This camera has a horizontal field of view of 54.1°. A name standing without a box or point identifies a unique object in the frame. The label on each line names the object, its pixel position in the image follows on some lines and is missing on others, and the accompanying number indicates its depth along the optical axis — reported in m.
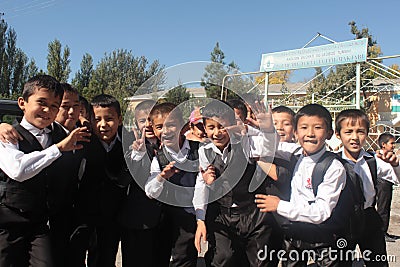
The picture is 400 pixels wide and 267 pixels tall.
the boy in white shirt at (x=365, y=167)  2.70
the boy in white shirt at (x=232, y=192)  2.56
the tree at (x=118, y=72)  18.23
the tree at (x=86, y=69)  30.89
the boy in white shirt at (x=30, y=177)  2.21
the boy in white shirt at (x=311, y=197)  2.28
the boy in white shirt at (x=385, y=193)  4.29
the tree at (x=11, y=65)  25.16
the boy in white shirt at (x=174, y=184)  2.53
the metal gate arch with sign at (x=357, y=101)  11.03
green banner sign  11.44
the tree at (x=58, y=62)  24.72
